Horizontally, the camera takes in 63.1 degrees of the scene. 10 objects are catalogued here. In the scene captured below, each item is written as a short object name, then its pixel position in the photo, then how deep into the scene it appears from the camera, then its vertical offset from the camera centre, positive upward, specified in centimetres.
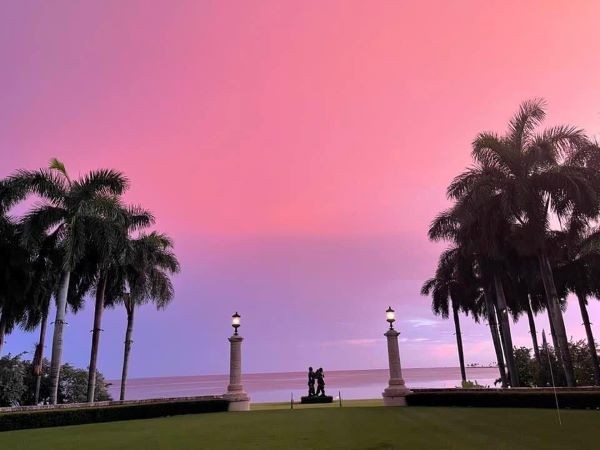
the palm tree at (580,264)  2745 +705
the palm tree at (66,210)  2356 +889
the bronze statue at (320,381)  2993 +53
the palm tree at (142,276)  2917 +696
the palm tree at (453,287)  3297 +712
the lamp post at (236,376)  2595 +86
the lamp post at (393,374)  2492 +68
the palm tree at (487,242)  2491 +737
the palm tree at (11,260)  2584 +697
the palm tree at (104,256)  2470 +711
